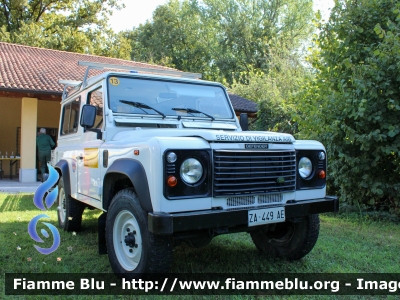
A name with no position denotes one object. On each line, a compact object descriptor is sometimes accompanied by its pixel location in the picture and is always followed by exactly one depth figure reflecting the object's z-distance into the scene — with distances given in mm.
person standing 11828
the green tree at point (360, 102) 6266
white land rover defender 3072
